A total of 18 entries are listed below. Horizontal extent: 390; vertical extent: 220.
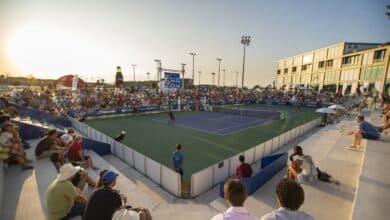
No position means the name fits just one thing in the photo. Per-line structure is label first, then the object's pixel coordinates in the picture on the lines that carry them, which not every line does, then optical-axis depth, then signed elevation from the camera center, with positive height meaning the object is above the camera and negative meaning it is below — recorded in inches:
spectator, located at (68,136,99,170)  305.6 -109.3
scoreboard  1006.4 +15.6
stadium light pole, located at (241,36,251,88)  1628.9 +360.2
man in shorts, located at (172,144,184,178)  323.5 -125.3
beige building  1722.4 +208.1
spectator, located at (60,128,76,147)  342.9 -102.3
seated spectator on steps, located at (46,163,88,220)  152.0 -88.6
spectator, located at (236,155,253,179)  267.3 -115.4
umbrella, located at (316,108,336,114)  660.7 -78.3
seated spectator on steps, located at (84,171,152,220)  124.4 -78.2
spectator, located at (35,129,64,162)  284.6 -96.4
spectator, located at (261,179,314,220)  92.8 -55.3
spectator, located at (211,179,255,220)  100.3 -60.2
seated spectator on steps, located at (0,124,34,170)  245.9 -87.0
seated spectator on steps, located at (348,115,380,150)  364.8 -82.5
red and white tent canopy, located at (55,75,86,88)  817.4 +1.6
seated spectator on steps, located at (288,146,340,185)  248.2 -106.0
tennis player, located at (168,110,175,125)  784.8 -154.5
